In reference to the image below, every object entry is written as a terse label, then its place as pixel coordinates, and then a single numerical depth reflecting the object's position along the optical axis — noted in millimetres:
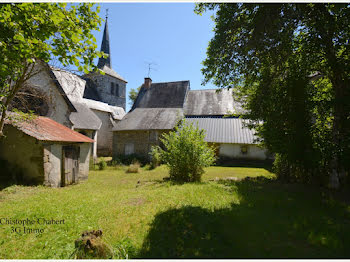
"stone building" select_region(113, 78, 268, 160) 16812
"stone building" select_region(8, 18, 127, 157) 11203
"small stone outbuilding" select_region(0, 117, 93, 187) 7152
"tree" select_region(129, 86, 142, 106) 39469
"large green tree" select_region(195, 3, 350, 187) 5406
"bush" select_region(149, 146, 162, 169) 14535
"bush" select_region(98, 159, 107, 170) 13623
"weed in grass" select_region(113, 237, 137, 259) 2924
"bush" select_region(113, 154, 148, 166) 16525
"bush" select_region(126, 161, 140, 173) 12461
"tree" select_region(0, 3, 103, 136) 3473
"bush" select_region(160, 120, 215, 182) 8516
